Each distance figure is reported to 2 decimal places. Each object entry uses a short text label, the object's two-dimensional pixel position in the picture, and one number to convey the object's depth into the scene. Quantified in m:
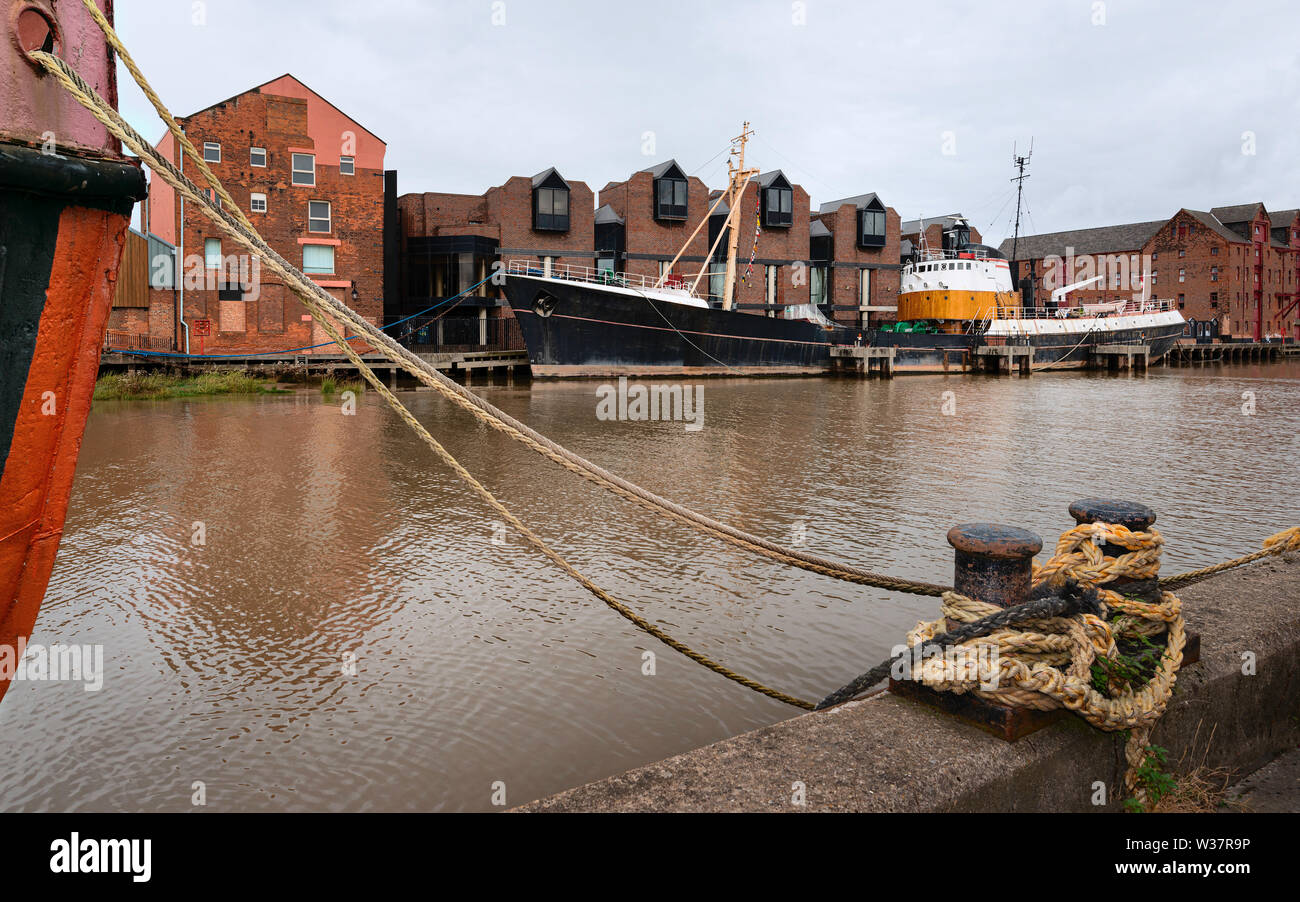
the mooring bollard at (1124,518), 2.91
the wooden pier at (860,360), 39.22
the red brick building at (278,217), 30.75
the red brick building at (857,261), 50.09
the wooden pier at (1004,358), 42.88
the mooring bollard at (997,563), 2.61
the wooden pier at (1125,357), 45.16
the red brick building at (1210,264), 66.56
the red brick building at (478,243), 40.50
